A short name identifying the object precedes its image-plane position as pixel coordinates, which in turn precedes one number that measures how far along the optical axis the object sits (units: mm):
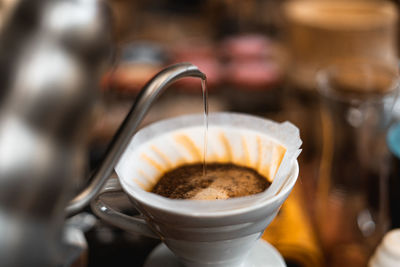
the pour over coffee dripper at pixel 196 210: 533
